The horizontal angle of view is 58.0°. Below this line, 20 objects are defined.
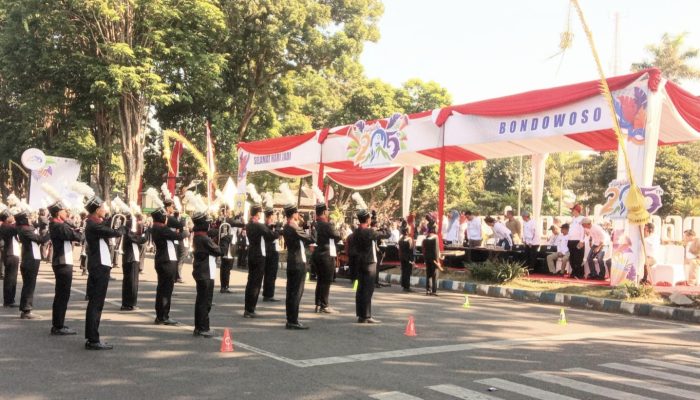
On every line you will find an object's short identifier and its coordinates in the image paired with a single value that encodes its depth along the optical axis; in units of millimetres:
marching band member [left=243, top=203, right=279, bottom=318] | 9914
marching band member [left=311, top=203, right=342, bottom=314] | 10341
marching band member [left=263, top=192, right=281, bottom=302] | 10620
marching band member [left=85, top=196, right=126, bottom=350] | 7177
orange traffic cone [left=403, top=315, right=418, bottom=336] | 8484
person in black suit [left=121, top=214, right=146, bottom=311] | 10398
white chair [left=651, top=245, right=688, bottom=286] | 14133
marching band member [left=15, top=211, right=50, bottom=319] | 9328
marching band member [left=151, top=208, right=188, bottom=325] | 8961
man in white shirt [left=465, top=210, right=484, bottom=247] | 18208
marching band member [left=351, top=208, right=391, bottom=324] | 9578
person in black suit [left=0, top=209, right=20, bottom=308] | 10508
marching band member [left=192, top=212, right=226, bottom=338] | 8141
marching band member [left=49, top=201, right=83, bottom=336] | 8031
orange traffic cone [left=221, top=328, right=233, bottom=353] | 7137
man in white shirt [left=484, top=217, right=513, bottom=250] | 17766
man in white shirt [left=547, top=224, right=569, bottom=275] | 16266
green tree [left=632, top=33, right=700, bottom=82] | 40688
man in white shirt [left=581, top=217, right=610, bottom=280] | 15539
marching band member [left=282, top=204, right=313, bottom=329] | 8891
